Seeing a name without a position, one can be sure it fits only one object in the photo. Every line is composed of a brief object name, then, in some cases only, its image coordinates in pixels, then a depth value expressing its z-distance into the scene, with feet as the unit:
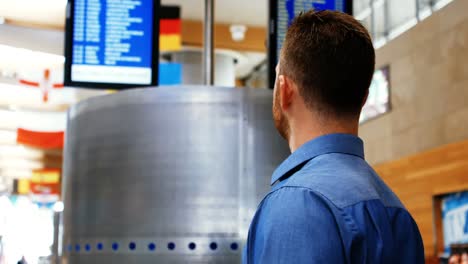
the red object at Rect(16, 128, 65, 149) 55.34
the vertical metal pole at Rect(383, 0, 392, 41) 44.37
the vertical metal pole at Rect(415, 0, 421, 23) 40.73
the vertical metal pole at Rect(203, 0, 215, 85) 15.06
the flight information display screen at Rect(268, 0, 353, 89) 15.89
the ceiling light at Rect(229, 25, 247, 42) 49.19
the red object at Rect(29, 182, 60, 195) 82.17
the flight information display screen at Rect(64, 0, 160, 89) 14.70
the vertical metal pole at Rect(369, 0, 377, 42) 45.93
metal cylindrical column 11.84
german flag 38.70
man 3.97
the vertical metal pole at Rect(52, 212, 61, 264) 14.93
